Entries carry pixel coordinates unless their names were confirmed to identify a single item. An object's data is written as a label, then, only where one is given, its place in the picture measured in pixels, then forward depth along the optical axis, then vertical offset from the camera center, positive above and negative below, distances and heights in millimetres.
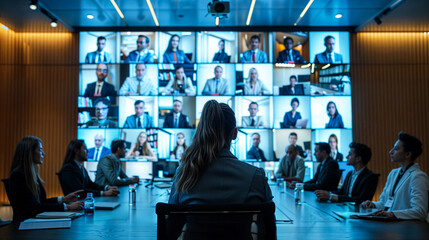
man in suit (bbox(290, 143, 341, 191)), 5262 -680
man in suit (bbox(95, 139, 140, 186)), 5492 -632
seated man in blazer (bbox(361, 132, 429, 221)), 3039 -491
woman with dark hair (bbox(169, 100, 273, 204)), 1606 -197
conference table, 2164 -622
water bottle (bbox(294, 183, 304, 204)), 3572 -612
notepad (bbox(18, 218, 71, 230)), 2312 -574
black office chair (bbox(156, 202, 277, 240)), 1230 -304
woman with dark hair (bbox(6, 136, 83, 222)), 3109 -470
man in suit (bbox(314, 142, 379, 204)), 3783 -574
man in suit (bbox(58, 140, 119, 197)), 4313 -499
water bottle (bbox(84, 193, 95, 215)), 2859 -566
